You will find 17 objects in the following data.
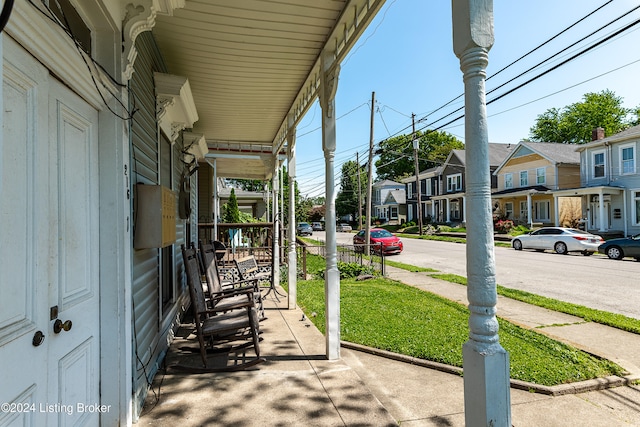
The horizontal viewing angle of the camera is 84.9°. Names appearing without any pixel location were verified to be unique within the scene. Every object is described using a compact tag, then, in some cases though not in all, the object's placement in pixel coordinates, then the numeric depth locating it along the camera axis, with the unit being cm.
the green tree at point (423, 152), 5672
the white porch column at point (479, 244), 151
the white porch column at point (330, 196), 370
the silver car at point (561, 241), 1463
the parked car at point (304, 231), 3400
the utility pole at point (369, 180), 1694
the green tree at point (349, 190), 5153
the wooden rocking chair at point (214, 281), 454
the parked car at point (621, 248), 1233
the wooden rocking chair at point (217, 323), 335
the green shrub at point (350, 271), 991
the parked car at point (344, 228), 4165
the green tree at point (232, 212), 1363
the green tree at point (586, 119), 3878
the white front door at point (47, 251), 134
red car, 1634
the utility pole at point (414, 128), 2017
